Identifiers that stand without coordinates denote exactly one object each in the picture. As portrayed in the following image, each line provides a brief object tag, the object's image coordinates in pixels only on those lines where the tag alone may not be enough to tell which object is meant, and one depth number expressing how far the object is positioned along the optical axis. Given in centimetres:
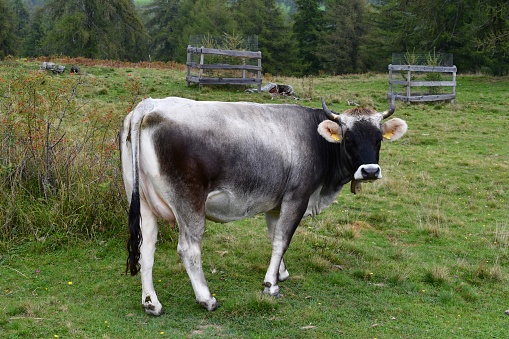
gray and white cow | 546
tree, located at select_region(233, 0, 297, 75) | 5516
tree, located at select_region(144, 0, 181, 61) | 6556
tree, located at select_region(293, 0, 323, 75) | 5647
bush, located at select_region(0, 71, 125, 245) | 722
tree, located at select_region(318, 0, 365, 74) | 5309
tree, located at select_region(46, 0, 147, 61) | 4525
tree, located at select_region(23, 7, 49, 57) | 6478
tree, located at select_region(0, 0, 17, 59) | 4803
